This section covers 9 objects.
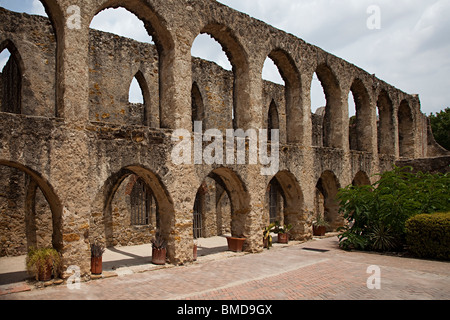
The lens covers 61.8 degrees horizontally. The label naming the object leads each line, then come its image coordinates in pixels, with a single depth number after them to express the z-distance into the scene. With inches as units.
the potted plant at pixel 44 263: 276.2
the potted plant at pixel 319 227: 530.3
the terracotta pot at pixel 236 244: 413.4
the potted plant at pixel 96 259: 304.2
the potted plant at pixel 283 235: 472.3
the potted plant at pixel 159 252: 344.8
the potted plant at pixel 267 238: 438.6
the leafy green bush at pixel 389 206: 407.8
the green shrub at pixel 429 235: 356.5
